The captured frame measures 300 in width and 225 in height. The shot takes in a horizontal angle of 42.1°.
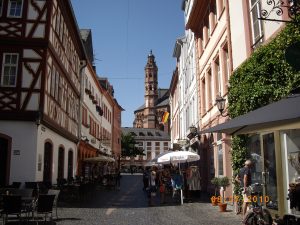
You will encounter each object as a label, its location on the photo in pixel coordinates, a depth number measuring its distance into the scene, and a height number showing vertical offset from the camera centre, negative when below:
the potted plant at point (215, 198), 14.08 -0.93
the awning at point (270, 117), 5.58 +0.91
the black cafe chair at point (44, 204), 9.99 -0.75
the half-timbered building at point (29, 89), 16.61 +3.79
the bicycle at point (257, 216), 7.67 -0.84
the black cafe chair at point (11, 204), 9.74 -0.73
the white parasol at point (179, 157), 17.58 +0.75
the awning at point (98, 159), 27.31 +1.05
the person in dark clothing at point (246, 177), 10.63 -0.10
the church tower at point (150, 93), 125.31 +25.62
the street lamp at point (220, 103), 14.73 +2.64
